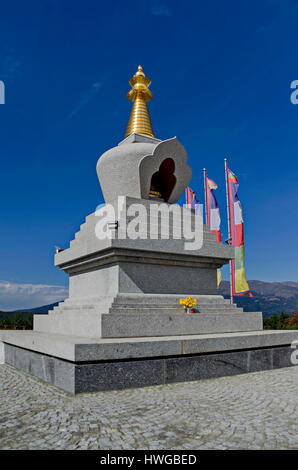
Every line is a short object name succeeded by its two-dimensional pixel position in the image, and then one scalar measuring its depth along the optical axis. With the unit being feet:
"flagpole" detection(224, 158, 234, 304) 60.39
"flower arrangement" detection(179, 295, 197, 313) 32.96
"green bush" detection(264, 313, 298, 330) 60.90
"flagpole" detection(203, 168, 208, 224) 68.21
